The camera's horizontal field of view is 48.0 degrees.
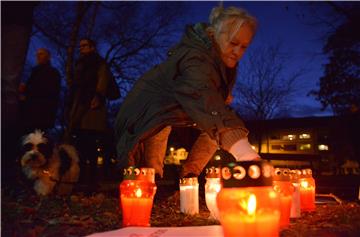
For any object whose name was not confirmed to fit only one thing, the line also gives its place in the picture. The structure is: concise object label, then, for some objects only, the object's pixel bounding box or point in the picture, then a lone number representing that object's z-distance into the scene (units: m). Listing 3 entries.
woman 2.36
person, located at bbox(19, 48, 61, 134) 5.43
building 17.72
